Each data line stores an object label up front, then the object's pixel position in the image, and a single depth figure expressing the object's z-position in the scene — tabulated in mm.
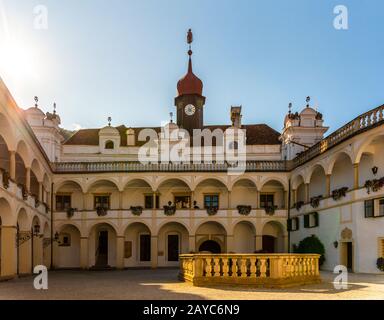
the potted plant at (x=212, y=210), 39062
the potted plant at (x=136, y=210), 39094
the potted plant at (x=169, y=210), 39125
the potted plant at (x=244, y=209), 39000
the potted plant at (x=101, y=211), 39094
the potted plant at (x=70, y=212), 39156
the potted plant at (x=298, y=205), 36112
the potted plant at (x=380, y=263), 25162
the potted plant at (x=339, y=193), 28612
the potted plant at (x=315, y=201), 32531
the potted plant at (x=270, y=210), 39031
